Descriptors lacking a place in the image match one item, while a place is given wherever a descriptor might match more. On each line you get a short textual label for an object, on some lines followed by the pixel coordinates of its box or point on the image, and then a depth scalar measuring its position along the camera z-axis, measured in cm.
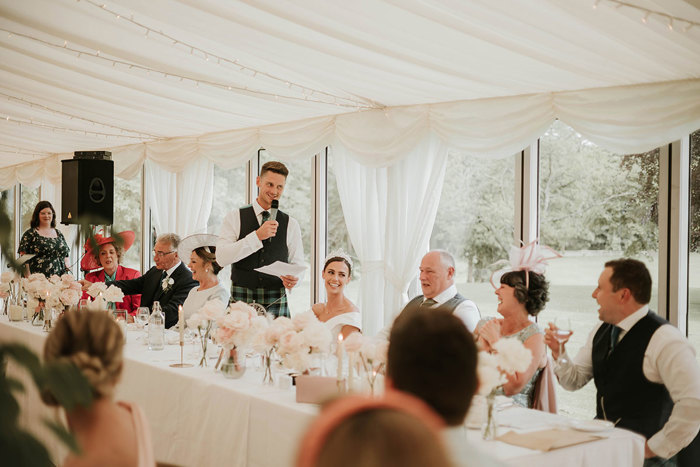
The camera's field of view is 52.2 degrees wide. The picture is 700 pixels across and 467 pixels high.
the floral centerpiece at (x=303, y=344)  288
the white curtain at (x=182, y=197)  810
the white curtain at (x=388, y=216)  551
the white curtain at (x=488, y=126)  402
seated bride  429
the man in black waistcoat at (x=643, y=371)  273
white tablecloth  235
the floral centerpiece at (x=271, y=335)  299
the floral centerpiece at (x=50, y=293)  484
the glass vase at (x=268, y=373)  315
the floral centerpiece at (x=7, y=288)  550
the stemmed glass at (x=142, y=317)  454
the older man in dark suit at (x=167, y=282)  534
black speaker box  673
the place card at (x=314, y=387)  278
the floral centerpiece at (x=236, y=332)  314
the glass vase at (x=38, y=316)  516
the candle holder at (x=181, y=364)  351
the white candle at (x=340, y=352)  269
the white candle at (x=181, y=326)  357
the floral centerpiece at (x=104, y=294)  473
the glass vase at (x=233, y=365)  322
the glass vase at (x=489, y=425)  233
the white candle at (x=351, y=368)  272
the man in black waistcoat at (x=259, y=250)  484
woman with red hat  594
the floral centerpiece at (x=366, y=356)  262
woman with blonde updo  151
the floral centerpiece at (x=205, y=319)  338
